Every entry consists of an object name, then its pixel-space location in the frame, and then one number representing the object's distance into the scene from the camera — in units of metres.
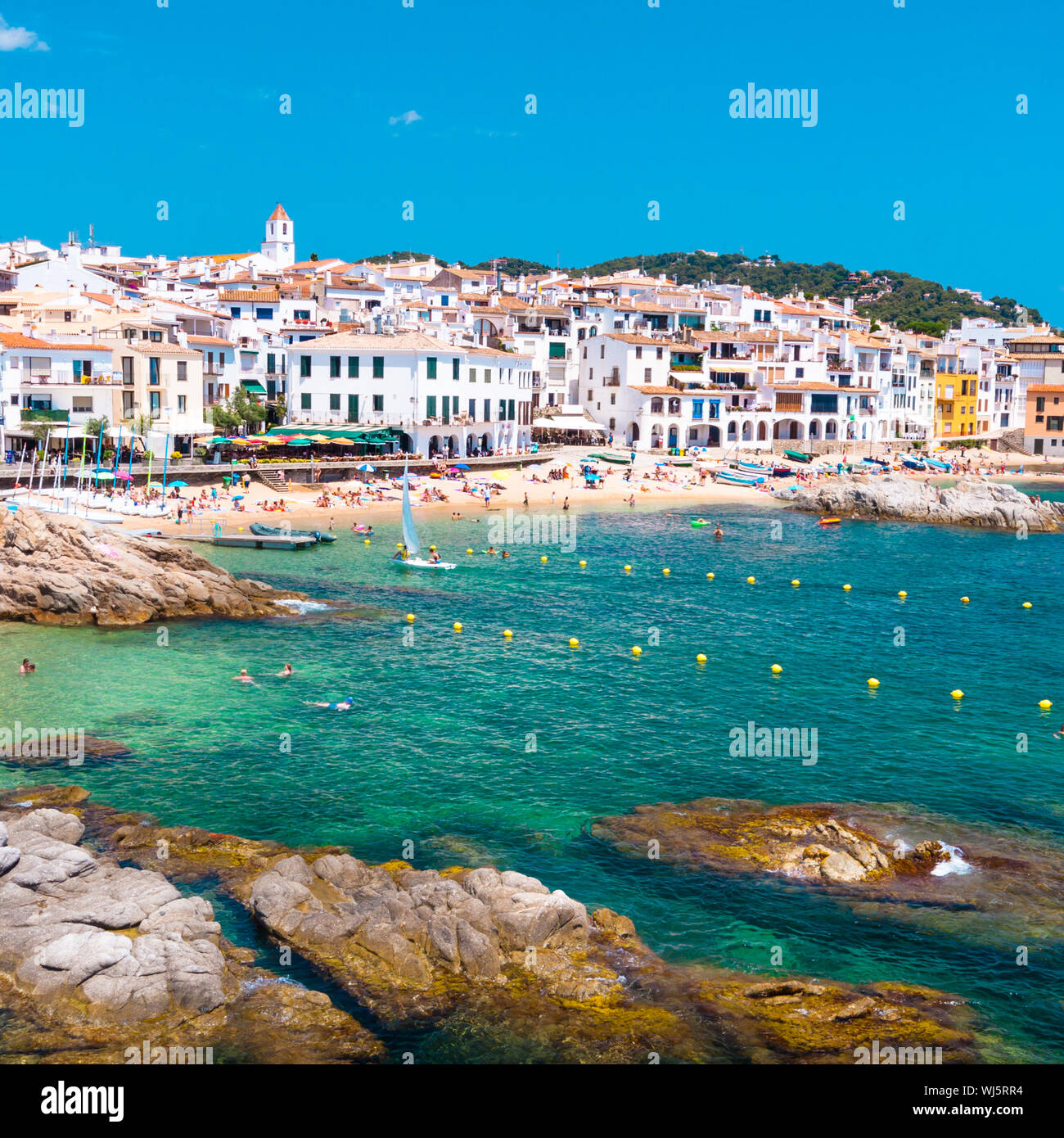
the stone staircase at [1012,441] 125.25
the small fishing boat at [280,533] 59.81
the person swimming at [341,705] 32.47
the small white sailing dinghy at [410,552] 55.31
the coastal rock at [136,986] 16.42
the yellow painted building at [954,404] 131.00
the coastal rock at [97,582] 41.59
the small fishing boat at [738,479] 94.12
